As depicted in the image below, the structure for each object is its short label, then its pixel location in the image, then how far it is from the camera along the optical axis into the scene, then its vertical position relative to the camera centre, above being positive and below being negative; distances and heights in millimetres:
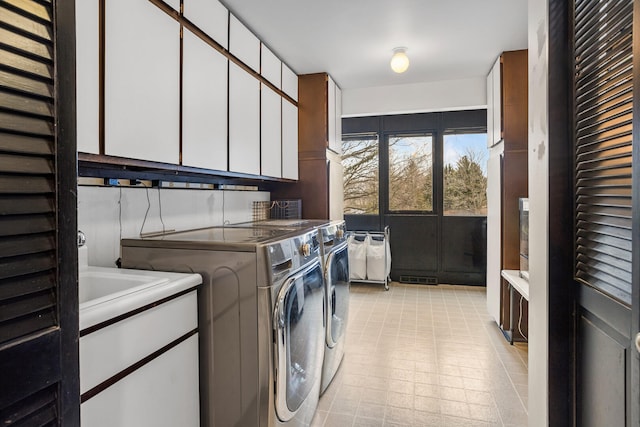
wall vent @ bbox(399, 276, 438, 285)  5143 -1006
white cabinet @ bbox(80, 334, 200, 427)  1097 -641
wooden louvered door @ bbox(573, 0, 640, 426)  955 -17
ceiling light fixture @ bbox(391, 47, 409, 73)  3102 +1300
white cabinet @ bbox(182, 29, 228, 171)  1953 +615
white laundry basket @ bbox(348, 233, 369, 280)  4836 -670
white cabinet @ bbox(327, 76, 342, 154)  3738 +1039
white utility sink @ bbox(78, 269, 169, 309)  1516 -302
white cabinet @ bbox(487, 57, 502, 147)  3244 +1005
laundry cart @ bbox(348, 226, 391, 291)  4777 -651
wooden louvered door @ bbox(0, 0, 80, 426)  659 -10
